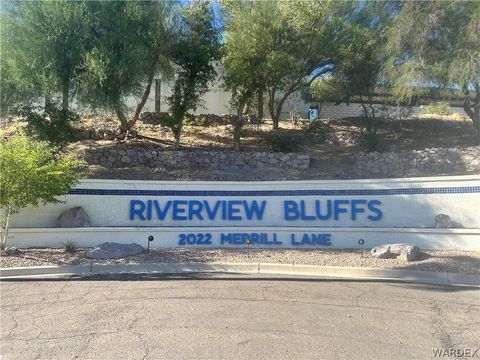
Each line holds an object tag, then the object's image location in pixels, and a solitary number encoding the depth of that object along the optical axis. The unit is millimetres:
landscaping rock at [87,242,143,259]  11000
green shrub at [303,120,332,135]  22719
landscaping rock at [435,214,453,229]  12273
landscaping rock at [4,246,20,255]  11266
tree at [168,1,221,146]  17562
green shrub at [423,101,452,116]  24675
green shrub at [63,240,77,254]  11672
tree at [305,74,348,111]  22516
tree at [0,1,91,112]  15133
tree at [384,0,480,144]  17422
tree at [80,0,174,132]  15336
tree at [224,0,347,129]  17844
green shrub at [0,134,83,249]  10812
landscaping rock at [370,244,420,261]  10719
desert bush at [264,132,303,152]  19125
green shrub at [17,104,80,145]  16047
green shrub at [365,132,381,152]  19266
